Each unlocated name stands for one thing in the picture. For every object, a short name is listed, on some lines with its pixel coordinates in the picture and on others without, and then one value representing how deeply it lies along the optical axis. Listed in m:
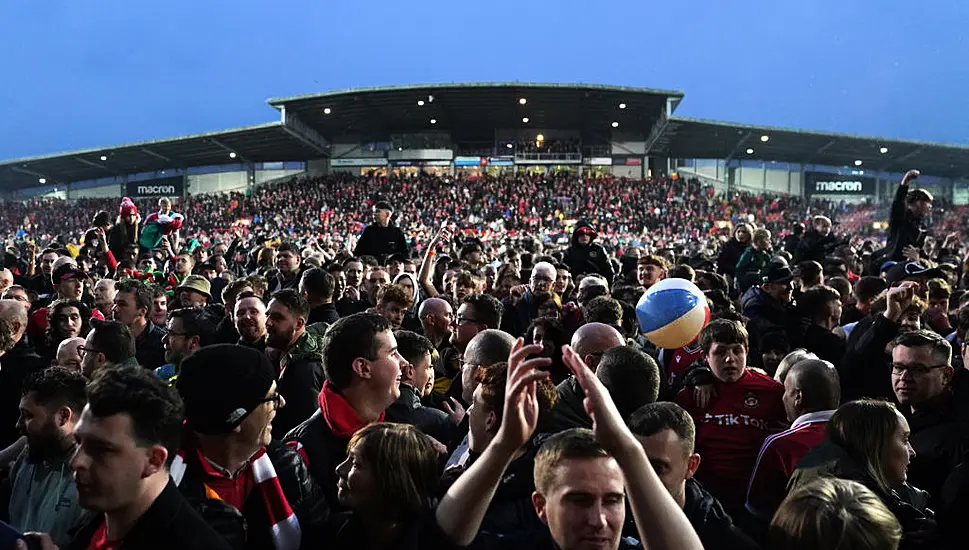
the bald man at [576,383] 3.24
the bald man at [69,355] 4.73
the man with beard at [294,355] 3.79
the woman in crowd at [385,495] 2.37
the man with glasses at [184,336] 4.95
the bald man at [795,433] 3.33
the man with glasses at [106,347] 4.31
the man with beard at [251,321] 4.73
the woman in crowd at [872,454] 2.71
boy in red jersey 3.67
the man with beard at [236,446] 2.48
